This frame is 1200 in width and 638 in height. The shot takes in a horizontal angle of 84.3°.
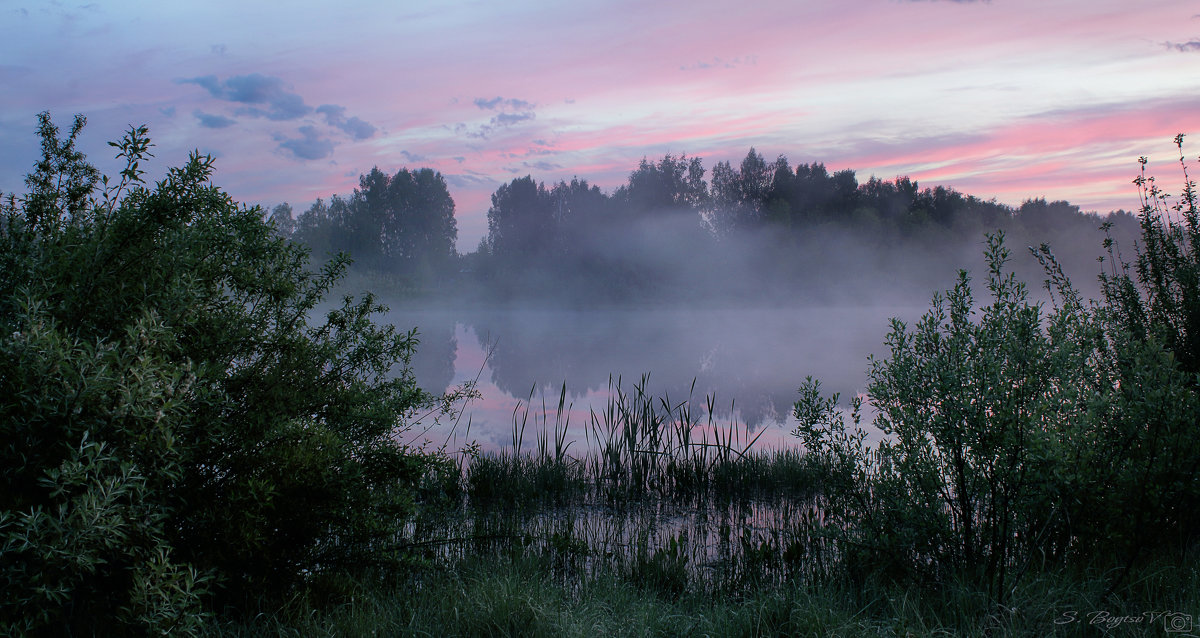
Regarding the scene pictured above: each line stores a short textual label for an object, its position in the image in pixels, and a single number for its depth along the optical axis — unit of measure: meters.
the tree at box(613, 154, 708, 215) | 66.00
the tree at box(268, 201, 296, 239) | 62.57
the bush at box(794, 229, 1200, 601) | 3.82
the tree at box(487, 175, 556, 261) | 66.44
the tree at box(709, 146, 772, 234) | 65.19
